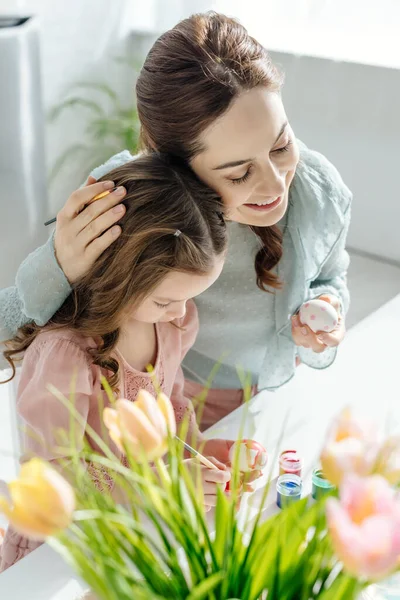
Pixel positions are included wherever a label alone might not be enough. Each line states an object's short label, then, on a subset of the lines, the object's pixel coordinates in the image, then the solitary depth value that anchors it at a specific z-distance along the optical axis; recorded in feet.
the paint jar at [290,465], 3.32
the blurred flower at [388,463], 1.71
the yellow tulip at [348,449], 1.64
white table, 2.97
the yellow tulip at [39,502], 1.50
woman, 3.32
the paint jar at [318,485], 3.12
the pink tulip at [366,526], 1.35
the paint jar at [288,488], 3.18
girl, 3.24
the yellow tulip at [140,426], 1.68
